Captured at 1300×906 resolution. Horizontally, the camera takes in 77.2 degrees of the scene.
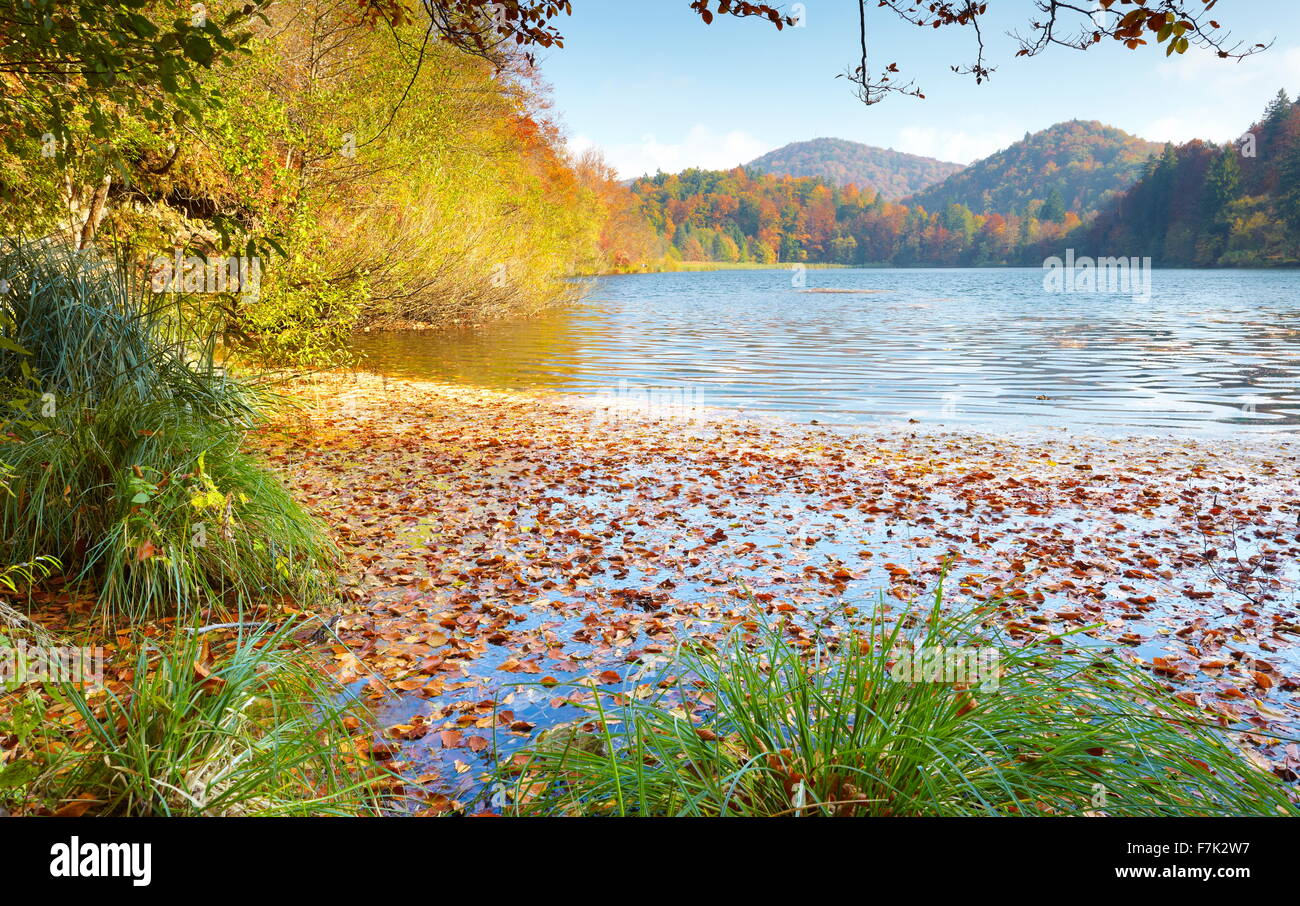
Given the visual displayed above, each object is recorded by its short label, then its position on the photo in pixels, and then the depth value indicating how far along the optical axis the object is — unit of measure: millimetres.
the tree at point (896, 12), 3455
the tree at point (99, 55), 2975
